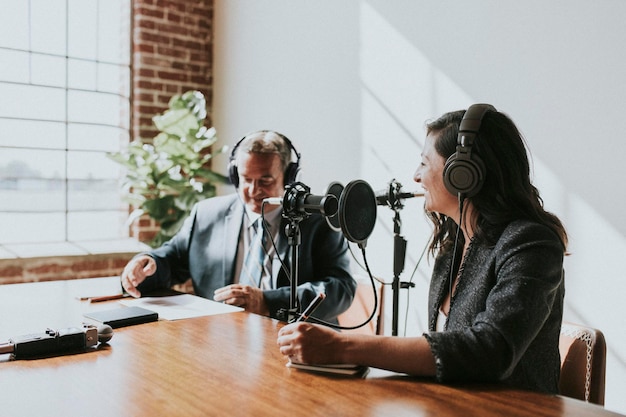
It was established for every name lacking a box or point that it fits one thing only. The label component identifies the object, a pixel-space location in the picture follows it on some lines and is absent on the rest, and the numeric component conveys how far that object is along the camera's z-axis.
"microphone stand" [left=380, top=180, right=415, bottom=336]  1.82
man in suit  2.15
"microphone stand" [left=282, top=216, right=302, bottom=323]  1.65
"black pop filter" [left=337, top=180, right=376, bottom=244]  1.47
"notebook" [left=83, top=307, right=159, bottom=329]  1.70
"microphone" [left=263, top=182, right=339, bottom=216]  1.56
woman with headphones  1.22
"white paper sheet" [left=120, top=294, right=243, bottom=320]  1.84
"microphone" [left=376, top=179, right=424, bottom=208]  1.82
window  3.93
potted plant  3.81
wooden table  1.08
